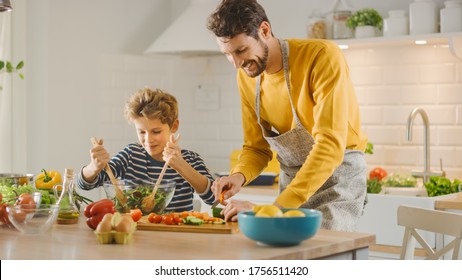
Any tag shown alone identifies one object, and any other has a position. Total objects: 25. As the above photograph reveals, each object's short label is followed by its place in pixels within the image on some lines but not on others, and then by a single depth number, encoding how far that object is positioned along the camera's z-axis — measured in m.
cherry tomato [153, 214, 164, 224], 3.85
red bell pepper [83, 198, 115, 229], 3.75
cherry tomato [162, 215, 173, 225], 3.80
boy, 5.06
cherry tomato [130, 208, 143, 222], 3.86
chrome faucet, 6.77
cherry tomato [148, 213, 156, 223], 3.87
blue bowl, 3.17
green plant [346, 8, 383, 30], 6.87
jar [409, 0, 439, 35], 6.56
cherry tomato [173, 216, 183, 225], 3.81
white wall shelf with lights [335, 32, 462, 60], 6.38
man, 4.08
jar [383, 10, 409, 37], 6.67
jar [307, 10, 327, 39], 7.13
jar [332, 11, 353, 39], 7.03
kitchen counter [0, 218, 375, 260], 3.10
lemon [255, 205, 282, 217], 3.24
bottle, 4.02
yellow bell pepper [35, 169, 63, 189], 4.78
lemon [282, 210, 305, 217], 3.26
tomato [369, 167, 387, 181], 6.87
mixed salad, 4.10
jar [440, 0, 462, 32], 6.38
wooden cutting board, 3.63
